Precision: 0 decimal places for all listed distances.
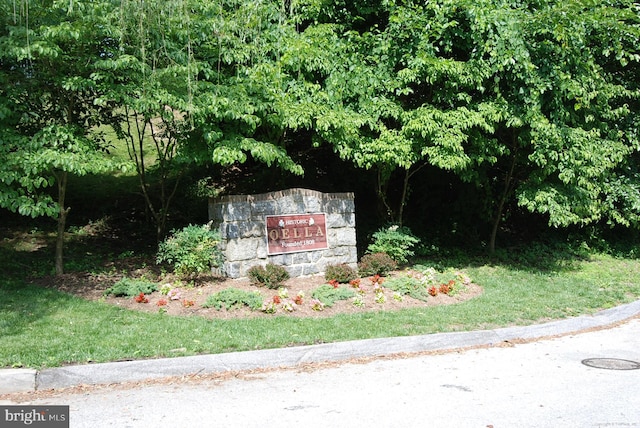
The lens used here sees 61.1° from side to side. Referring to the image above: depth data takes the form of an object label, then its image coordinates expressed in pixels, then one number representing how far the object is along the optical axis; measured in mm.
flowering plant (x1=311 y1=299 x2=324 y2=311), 8055
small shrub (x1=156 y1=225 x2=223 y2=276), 8953
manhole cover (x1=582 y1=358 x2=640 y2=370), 5902
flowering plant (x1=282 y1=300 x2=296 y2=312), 7871
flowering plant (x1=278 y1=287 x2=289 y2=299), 8414
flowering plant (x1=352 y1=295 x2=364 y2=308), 8406
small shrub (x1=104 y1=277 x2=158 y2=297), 8391
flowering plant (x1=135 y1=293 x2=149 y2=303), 8008
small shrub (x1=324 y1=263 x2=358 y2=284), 9789
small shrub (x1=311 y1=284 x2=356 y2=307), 8422
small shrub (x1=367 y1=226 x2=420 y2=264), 11062
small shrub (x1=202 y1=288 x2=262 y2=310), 7883
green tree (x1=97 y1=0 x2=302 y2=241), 8281
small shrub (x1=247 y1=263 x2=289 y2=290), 9039
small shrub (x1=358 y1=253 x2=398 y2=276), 10406
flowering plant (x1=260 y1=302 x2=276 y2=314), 7777
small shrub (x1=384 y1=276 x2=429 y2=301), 9133
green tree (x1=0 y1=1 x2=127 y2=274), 7637
